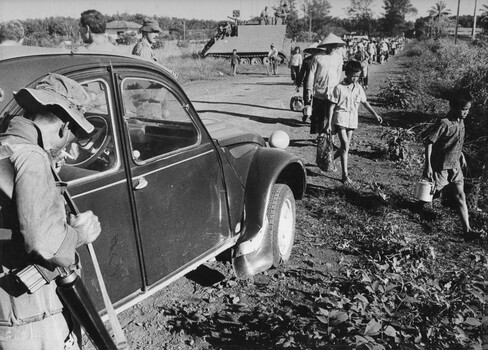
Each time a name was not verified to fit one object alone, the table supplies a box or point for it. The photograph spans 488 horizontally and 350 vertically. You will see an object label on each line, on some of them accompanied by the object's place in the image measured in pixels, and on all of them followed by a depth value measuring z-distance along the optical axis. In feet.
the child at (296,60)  52.71
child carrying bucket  15.30
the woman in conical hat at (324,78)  25.00
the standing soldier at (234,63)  78.35
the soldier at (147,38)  26.14
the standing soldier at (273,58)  81.51
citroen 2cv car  7.71
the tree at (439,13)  148.99
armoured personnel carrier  96.12
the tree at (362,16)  145.69
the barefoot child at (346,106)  19.79
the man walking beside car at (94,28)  15.81
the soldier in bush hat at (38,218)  5.25
